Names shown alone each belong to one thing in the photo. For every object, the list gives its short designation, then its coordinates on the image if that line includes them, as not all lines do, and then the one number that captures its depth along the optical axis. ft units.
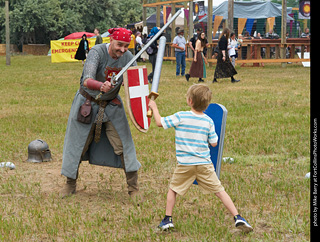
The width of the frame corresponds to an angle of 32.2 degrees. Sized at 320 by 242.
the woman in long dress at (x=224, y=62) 54.13
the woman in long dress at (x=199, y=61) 55.01
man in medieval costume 16.35
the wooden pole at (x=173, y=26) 82.96
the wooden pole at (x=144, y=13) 93.81
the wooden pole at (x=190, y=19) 79.66
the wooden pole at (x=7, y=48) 91.58
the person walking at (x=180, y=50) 60.29
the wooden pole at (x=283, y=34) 76.64
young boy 13.05
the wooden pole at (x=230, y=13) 73.19
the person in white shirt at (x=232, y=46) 63.16
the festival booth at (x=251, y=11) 105.81
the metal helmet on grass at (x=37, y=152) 22.48
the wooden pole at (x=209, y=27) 75.90
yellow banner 109.70
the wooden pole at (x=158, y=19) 87.56
